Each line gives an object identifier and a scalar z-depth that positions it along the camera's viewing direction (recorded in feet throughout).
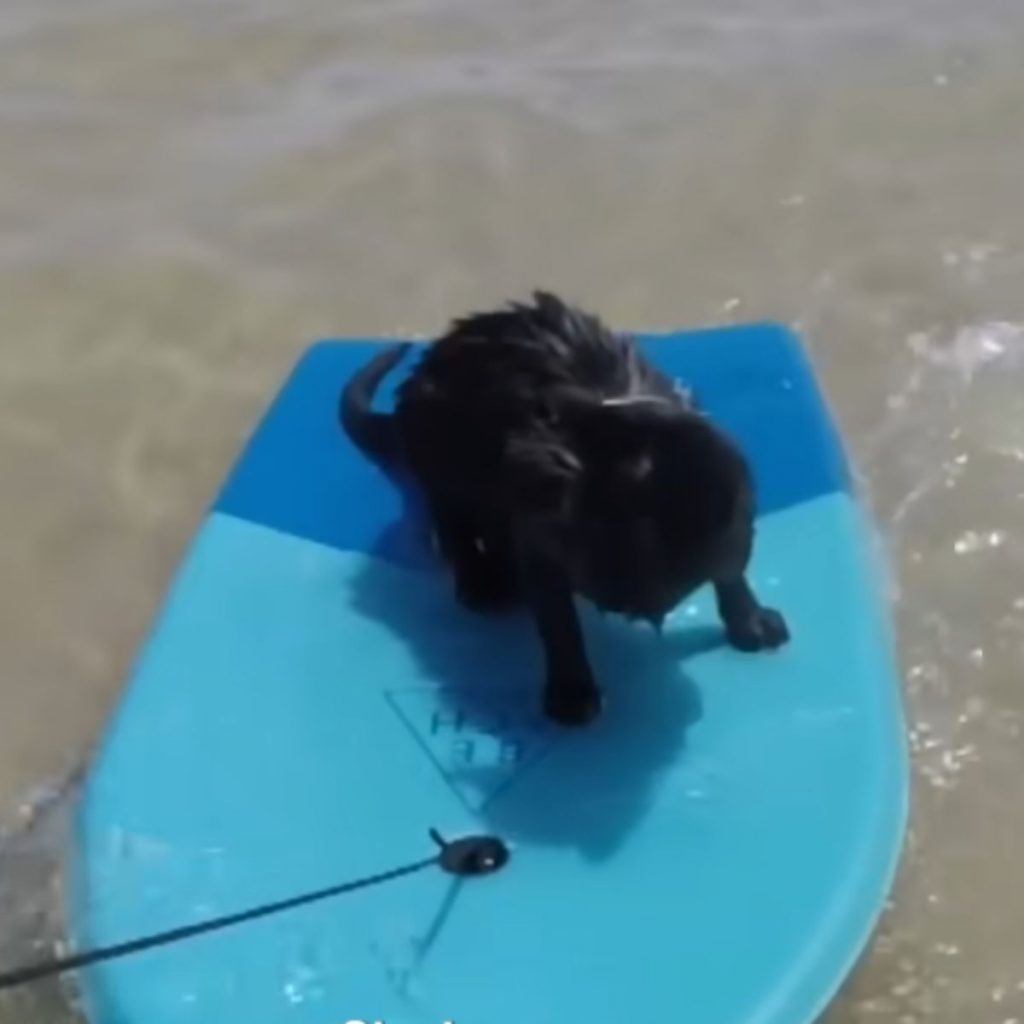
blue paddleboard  7.39
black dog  7.47
